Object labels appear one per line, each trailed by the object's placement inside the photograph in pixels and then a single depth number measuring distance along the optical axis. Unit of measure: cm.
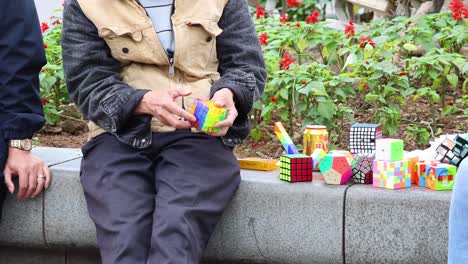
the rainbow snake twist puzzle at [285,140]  679
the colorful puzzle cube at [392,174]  615
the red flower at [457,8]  934
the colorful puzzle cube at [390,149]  621
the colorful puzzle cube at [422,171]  621
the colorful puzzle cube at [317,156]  680
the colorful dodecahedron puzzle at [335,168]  629
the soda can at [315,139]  697
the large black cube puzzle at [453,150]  625
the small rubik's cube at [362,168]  633
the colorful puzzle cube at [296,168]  641
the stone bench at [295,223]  606
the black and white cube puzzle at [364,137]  668
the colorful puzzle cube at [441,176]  609
